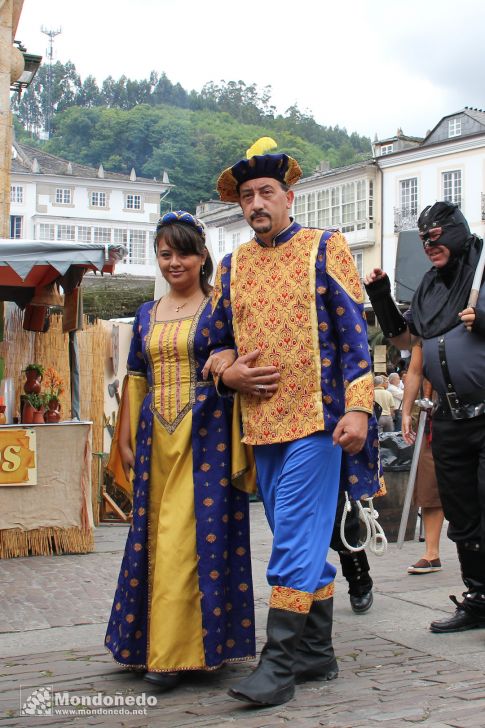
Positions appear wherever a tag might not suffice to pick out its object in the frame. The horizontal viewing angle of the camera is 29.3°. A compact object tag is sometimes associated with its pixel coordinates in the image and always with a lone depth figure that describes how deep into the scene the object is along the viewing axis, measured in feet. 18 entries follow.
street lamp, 45.42
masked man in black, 14.19
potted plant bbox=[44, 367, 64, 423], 25.02
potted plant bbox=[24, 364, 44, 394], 25.30
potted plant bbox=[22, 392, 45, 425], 24.52
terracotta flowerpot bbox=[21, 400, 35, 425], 24.53
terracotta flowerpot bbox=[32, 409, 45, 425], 24.50
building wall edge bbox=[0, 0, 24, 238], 31.81
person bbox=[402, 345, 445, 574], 20.31
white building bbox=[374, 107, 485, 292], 125.18
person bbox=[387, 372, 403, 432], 46.26
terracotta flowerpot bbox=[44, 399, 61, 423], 24.99
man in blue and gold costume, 11.27
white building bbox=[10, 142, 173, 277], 212.64
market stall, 22.22
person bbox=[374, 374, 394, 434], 43.73
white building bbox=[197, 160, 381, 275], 140.87
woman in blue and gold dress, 11.93
